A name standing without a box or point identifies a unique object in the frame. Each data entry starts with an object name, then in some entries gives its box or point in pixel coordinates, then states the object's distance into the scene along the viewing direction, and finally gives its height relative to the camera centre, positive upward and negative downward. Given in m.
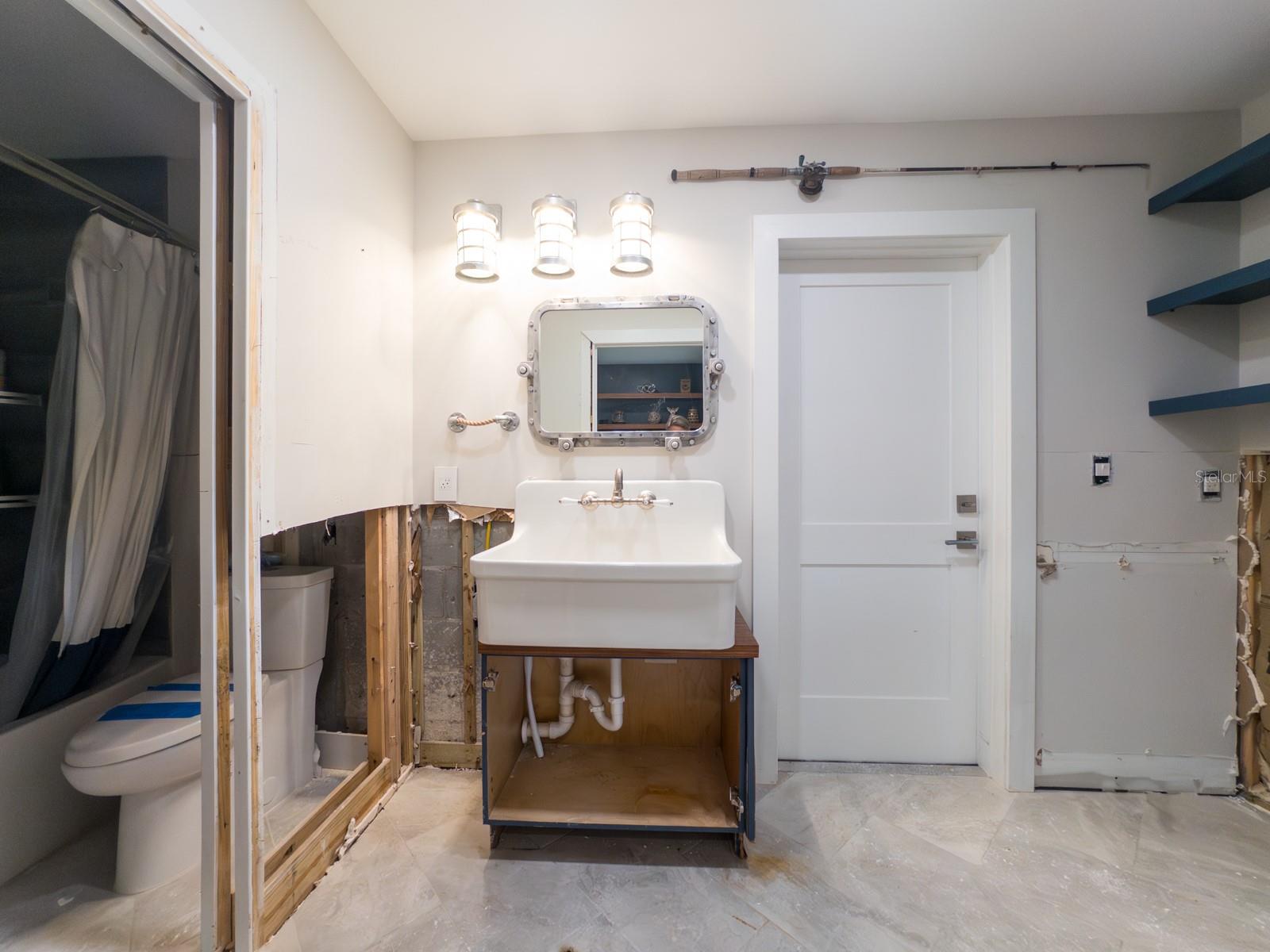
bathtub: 1.25 -0.80
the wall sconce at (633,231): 1.54 +0.73
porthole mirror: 1.65 +0.33
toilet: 1.17 -0.66
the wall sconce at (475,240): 1.54 +0.70
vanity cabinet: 1.31 -0.87
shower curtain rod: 1.20 +0.71
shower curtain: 1.32 +0.05
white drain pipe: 1.62 -0.74
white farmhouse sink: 1.22 -0.31
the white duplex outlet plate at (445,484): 1.70 -0.04
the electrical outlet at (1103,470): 1.60 +0.01
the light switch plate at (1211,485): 1.58 -0.04
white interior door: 1.75 -0.12
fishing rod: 1.60 +0.94
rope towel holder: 1.67 +0.17
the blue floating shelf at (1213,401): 1.28 +0.19
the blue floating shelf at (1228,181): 1.33 +0.81
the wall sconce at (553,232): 1.55 +0.73
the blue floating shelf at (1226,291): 1.30 +0.50
